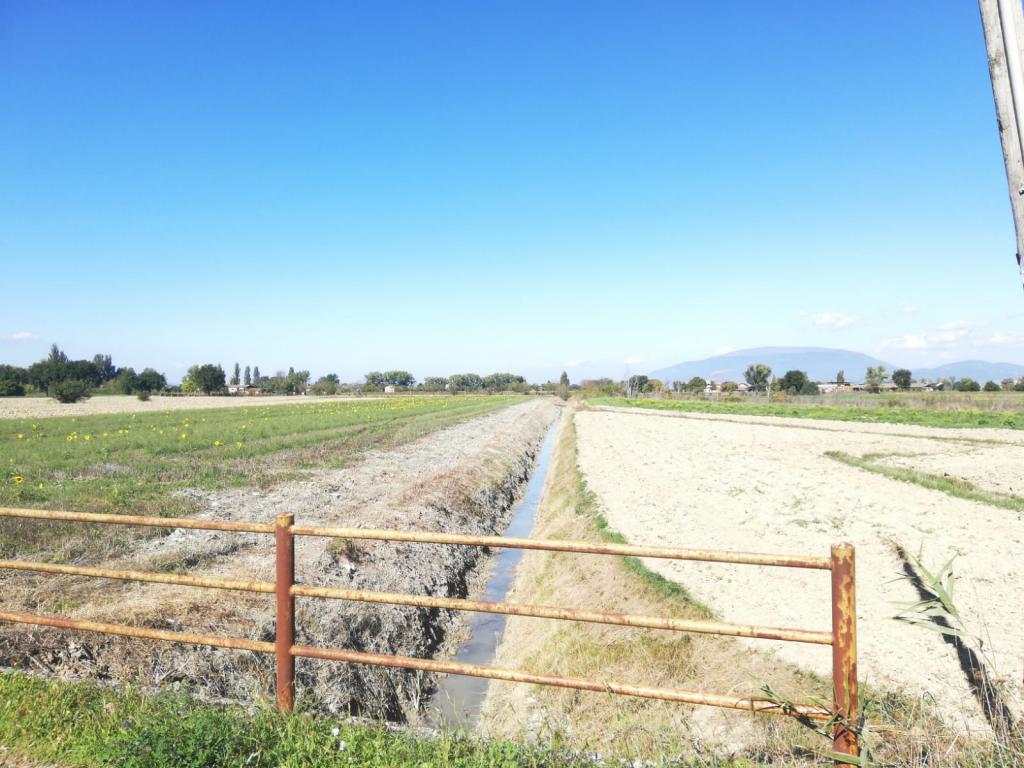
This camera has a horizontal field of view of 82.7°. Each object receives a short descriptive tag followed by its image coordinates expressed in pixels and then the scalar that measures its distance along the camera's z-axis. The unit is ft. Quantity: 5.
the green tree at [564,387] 398.62
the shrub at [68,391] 198.70
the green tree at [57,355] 371.70
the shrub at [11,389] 254.06
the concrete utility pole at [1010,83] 10.59
